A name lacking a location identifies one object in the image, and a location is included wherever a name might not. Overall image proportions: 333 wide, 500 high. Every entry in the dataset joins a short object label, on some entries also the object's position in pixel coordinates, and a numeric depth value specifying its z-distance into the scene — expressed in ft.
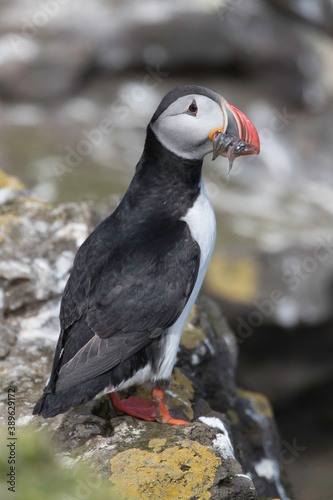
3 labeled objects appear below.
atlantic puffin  24.22
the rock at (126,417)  21.79
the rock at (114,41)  99.60
